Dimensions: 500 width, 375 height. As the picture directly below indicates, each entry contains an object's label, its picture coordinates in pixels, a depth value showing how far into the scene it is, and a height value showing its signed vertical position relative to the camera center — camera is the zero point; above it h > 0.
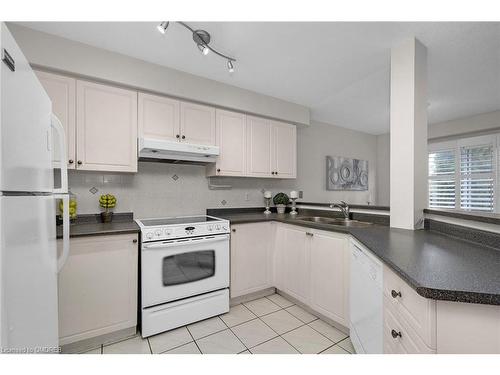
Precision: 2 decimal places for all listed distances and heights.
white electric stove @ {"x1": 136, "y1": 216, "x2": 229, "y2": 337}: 1.78 -0.75
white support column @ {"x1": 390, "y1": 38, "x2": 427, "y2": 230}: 1.70 +0.39
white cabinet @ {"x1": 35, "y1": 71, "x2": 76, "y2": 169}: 1.72 +0.65
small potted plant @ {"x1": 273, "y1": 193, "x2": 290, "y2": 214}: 3.04 -0.21
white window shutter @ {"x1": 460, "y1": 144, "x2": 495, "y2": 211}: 3.47 +0.13
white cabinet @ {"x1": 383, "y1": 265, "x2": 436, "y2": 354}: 0.75 -0.51
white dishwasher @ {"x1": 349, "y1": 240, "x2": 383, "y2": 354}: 1.15 -0.67
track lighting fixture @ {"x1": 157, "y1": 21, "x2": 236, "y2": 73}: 1.62 +1.11
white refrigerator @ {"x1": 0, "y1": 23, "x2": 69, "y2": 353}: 0.62 -0.09
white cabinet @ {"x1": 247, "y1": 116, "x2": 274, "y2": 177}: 2.71 +0.47
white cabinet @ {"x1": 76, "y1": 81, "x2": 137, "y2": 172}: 1.84 +0.49
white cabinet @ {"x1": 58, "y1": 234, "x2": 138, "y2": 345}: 1.57 -0.75
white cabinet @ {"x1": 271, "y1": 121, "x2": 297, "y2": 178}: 2.90 +0.48
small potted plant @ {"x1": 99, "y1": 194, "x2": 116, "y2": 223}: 2.06 -0.18
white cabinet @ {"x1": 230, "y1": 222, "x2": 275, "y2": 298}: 2.27 -0.76
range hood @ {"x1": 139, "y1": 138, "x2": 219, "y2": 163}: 1.97 +0.32
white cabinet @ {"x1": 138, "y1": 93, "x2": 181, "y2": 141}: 2.09 +0.65
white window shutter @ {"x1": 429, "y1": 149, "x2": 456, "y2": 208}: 3.91 +0.14
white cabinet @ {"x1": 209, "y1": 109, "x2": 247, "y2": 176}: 2.50 +0.49
